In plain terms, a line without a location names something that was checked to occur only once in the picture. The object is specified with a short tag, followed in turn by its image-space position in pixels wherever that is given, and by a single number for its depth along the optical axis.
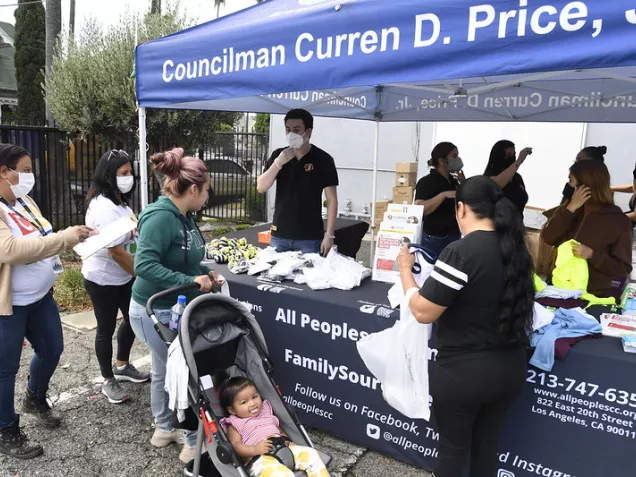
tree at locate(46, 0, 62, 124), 10.04
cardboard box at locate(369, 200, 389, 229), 9.05
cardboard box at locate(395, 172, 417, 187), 9.38
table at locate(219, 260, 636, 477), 2.24
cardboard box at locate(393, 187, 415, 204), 9.25
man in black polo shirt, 3.81
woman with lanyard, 2.54
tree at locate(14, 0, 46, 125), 17.73
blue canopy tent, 1.90
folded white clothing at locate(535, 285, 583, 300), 2.77
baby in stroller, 2.13
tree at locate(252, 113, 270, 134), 22.81
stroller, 2.20
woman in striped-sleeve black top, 1.90
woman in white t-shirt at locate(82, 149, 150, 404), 3.15
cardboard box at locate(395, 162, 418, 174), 9.32
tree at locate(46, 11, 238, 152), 8.79
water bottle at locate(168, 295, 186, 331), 2.46
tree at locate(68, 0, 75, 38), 20.35
